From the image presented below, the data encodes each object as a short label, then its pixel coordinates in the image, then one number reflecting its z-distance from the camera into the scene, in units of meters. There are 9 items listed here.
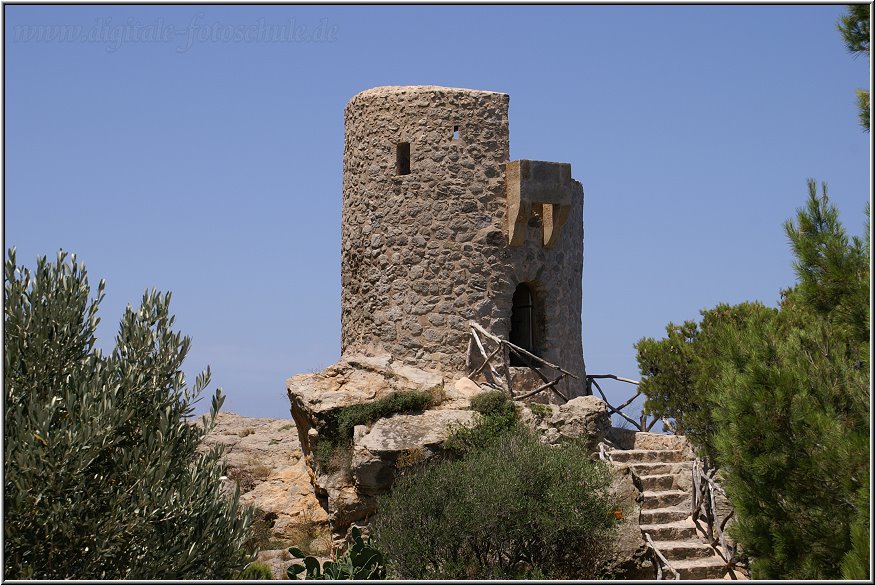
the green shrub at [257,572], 13.81
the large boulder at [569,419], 18.17
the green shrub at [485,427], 17.69
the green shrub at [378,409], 18.72
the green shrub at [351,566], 14.85
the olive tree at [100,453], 11.21
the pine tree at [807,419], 11.65
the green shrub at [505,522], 15.54
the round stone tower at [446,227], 20.16
